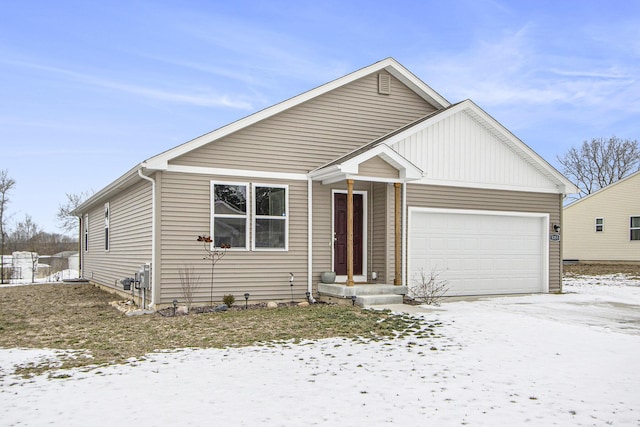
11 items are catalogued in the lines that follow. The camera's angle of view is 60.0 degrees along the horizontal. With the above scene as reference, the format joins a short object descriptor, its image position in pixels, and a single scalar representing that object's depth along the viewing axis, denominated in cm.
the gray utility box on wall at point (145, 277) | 1084
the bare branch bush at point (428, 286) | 1212
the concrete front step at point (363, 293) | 1100
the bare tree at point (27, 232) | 4206
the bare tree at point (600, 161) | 4194
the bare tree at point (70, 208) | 4081
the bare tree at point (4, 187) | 3872
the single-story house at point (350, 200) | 1114
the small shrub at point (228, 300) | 1102
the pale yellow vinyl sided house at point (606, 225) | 2731
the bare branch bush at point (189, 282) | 1094
